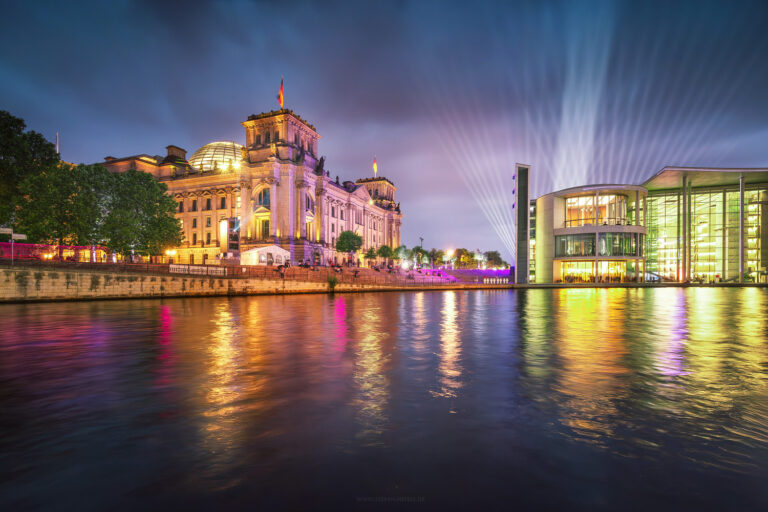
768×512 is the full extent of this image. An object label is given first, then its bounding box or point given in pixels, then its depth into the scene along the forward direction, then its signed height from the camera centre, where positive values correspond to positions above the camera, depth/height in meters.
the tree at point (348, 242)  80.06 +4.42
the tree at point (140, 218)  39.72 +5.29
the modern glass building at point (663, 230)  65.00 +5.90
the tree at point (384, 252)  100.38 +2.76
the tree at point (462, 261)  173.02 +0.38
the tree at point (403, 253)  116.88 +2.98
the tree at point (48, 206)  35.56 +5.62
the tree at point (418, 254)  139.66 +3.03
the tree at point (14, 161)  36.34 +10.54
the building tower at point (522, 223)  64.81 +6.94
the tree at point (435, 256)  176.20 +2.92
